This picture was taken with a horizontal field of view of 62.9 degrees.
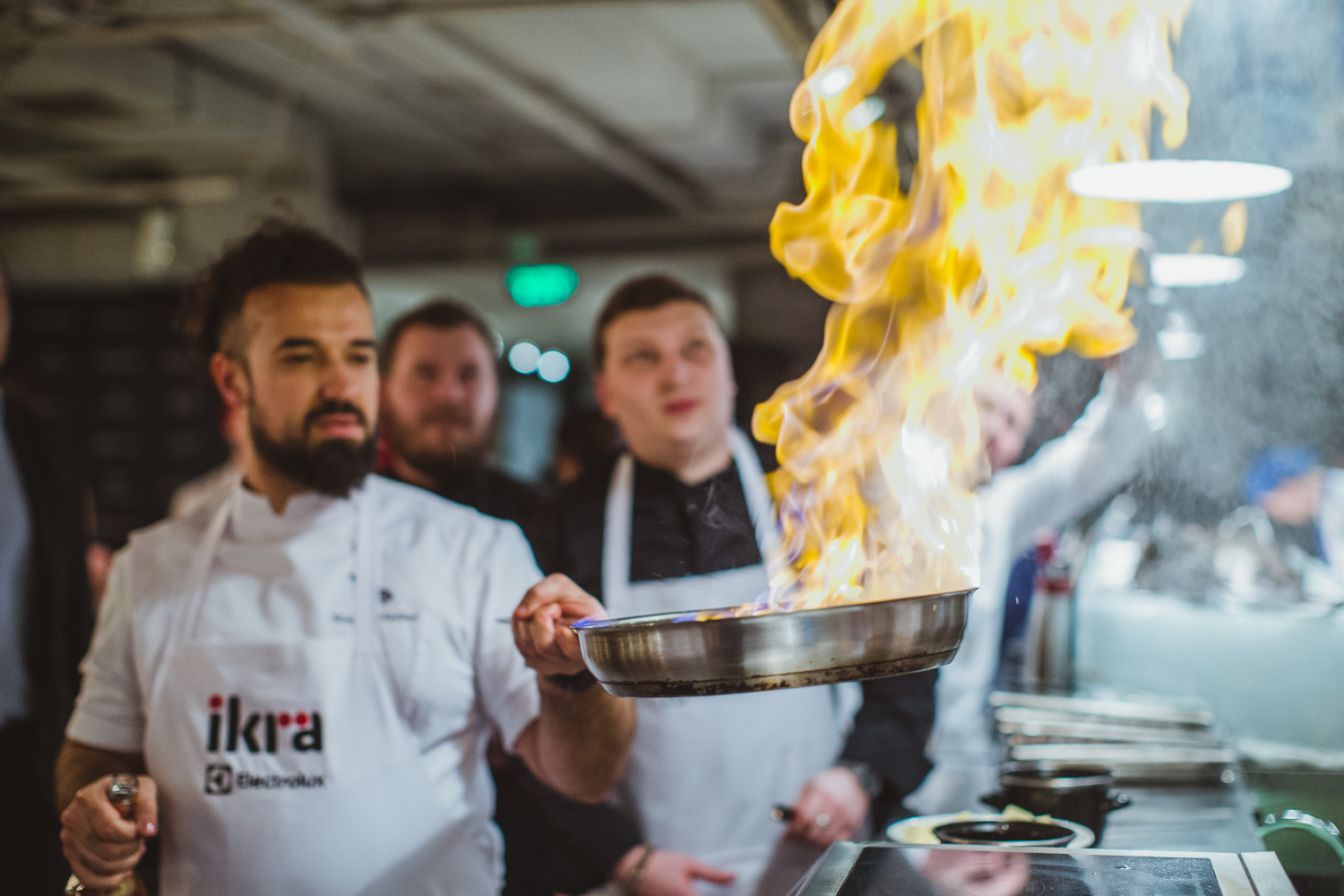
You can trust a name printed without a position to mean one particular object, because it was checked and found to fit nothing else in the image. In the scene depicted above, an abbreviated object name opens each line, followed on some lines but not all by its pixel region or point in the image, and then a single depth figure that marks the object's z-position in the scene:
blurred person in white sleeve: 2.91
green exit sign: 7.88
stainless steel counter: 1.68
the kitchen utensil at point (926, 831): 1.41
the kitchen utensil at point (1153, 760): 2.05
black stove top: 1.17
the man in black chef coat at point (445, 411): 2.91
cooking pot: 1.59
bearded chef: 1.67
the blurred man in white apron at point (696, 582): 2.17
